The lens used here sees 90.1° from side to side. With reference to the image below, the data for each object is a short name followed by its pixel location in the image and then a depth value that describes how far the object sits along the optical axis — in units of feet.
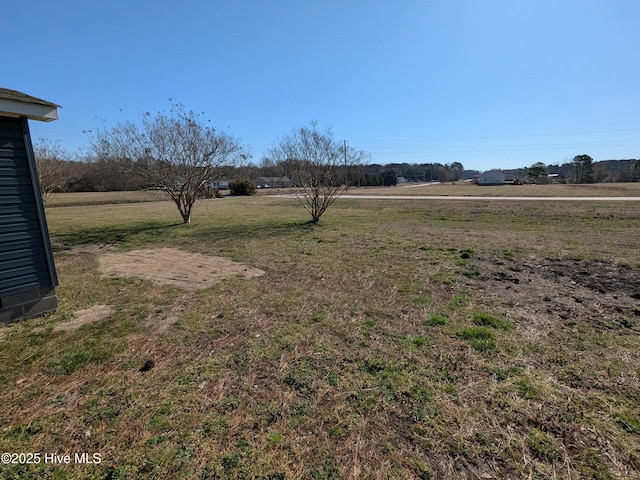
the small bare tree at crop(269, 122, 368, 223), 38.22
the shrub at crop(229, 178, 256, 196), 121.70
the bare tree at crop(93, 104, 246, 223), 38.50
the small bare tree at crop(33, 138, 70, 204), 65.46
